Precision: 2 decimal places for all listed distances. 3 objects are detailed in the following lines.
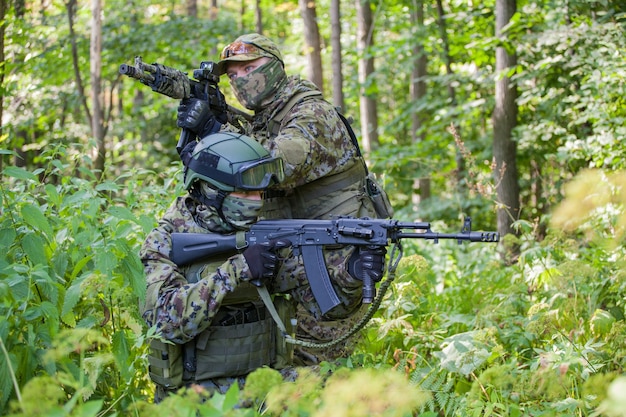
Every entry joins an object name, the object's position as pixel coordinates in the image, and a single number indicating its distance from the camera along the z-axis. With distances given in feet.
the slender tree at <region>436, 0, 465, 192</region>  35.63
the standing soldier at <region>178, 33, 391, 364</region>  12.21
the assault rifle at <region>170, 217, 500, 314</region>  11.00
